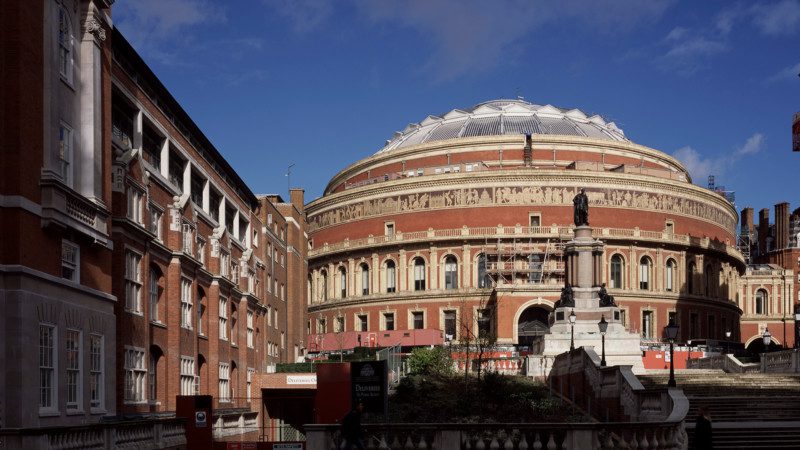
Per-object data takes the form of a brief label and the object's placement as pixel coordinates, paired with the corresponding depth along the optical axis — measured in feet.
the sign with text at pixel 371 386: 90.99
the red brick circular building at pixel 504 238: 317.01
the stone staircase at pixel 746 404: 99.71
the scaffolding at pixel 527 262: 315.37
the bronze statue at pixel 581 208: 202.10
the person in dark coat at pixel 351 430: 72.38
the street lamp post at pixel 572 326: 167.73
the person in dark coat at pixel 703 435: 77.15
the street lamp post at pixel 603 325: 147.77
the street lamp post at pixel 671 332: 121.70
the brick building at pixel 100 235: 91.86
